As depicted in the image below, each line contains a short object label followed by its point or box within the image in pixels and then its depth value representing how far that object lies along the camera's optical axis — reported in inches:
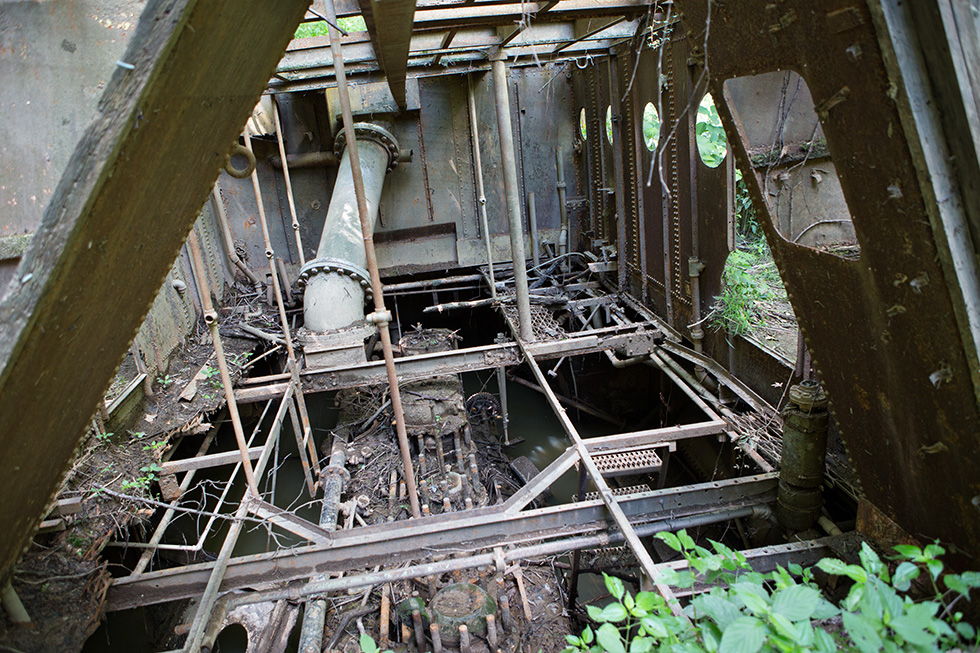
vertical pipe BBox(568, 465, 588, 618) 190.9
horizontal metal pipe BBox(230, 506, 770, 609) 139.9
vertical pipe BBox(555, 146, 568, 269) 416.2
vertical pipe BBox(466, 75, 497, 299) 320.0
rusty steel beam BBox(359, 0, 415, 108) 120.8
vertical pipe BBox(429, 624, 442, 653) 144.6
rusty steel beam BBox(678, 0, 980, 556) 65.6
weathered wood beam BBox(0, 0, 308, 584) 52.4
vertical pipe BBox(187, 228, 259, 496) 125.4
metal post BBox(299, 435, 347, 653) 147.4
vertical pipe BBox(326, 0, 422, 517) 106.7
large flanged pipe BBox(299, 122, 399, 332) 263.6
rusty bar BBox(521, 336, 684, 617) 107.8
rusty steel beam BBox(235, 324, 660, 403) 262.2
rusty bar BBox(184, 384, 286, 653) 123.4
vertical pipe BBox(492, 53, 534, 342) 249.9
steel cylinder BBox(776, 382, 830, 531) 140.8
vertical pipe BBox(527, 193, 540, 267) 411.8
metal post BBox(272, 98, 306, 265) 206.4
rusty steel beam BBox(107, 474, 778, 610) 150.2
